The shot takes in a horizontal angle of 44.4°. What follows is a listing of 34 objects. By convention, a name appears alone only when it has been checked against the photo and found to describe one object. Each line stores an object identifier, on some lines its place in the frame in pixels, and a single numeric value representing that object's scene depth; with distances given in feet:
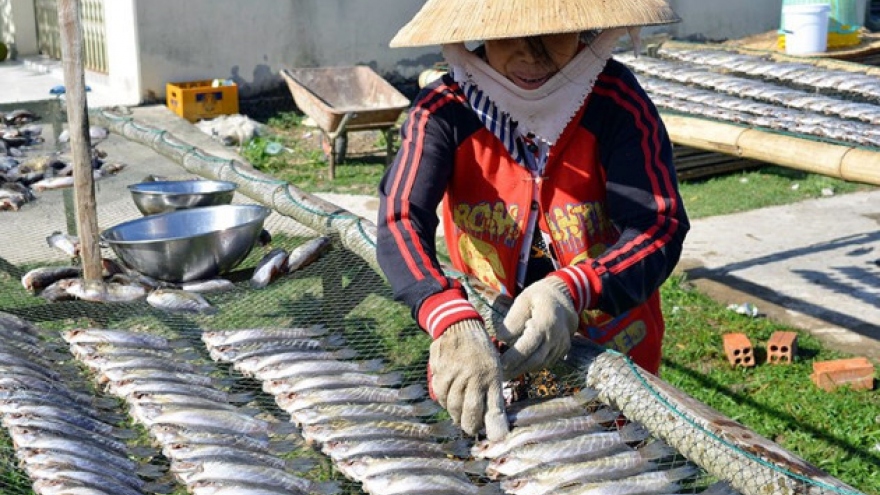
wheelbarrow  36.73
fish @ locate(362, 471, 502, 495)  7.94
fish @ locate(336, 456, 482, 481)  8.21
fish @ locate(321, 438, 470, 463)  8.59
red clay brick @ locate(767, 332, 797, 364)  21.01
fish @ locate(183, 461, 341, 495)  8.39
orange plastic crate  42.22
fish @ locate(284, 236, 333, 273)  14.07
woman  8.27
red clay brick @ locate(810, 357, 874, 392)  19.79
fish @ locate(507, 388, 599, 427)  8.64
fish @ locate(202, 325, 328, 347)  11.27
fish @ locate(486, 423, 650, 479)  8.11
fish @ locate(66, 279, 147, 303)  13.17
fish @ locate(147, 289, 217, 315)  12.70
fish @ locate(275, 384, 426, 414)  9.65
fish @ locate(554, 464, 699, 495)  7.71
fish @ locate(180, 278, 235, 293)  13.33
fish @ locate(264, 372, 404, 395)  10.00
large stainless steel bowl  13.50
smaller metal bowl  15.89
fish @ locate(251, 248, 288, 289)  13.67
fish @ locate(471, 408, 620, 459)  8.26
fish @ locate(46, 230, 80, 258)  16.16
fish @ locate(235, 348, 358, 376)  10.61
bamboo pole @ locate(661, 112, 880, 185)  16.31
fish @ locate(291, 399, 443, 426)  9.29
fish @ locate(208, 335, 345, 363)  10.96
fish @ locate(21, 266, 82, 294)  14.01
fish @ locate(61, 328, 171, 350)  11.40
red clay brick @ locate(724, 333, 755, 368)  21.12
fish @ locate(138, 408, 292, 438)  9.45
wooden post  14.03
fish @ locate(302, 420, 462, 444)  8.90
